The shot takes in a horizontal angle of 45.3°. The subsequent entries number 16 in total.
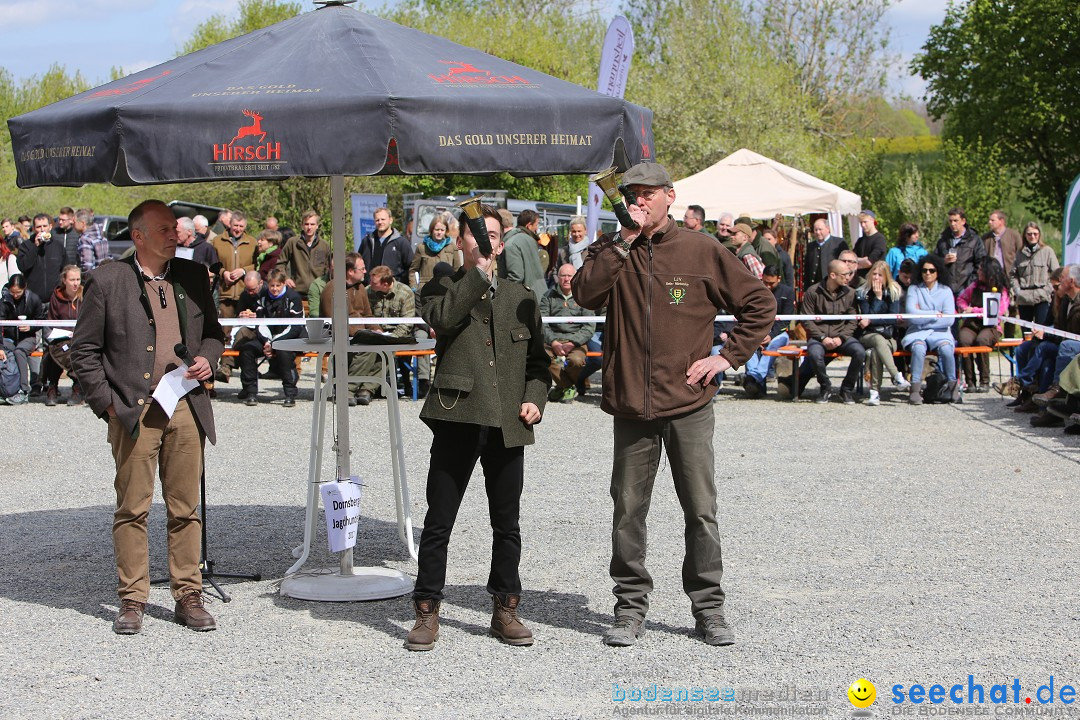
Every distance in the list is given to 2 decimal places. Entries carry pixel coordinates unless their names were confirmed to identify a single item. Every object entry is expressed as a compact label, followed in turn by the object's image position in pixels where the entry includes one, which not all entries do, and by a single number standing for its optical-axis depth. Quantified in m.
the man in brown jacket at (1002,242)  16.97
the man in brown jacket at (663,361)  5.57
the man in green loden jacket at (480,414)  5.55
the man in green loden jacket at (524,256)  13.48
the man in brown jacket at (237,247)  17.43
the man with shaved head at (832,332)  14.06
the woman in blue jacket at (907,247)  17.03
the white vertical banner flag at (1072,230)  14.43
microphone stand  6.53
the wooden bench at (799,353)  14.17
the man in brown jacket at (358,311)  14.08
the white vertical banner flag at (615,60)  16.69
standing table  6.48
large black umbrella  5.47
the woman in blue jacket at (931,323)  13.97
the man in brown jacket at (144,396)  5.89
